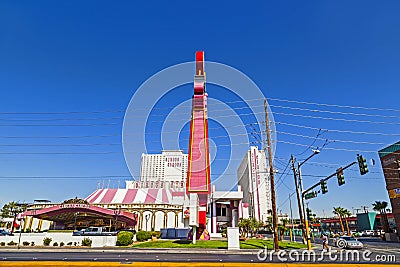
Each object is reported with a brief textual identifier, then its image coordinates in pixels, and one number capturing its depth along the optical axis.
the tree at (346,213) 83.50
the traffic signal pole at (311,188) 20.03
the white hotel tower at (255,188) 149.24
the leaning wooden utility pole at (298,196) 29.06
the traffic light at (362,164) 17.59
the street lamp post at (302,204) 26.18
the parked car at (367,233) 84.63
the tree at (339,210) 83.62
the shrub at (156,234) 49.49
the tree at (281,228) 39.28
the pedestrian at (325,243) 28.38
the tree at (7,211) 78.12
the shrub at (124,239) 34.59
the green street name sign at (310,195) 24.52
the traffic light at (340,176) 19.79
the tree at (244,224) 59.57
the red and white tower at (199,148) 37.66
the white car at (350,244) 33.44
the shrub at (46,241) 35.78
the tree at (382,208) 64.31
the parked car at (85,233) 38.21
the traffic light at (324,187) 21.96
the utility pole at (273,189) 25.41
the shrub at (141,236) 42.38
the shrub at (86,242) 34.75
